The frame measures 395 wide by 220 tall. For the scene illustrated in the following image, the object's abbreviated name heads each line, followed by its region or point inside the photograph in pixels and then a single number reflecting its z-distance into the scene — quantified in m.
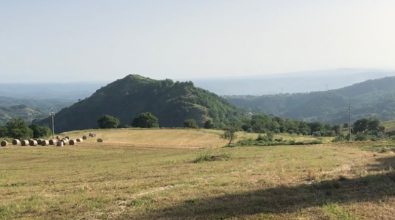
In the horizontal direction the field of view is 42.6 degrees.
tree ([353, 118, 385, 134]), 161.85
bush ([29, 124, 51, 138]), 132.12
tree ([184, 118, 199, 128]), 152.75
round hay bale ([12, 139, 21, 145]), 87.00
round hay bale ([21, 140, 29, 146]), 86.98
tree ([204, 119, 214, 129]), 164.61
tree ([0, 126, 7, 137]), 126.74
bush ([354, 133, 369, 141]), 93.25
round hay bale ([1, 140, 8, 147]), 83.19
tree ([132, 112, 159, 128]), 147.90
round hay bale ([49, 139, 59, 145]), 88.56
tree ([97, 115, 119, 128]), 151.50
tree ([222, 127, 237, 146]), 101.61
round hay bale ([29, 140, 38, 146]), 87.28
